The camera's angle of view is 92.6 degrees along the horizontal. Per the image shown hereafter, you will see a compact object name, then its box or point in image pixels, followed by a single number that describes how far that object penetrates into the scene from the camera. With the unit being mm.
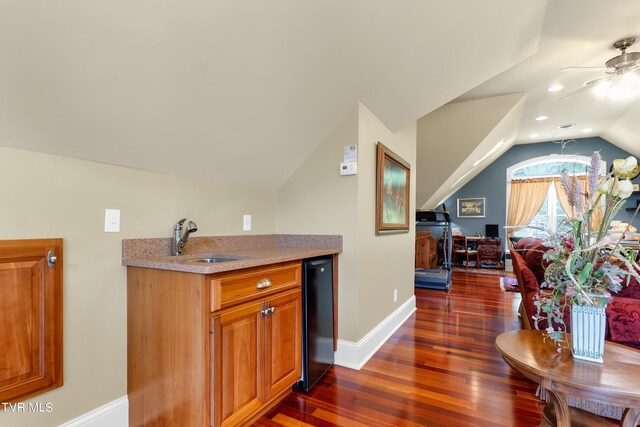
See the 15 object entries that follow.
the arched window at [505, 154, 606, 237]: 7268
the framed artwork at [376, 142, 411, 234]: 2654
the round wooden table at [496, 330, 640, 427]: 1075
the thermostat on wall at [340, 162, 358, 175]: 2282
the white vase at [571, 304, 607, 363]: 1248
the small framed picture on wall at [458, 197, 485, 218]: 7938
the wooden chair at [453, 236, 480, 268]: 7223
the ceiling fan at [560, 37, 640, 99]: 3016
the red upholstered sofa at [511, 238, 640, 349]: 2053
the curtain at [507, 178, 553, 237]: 7328
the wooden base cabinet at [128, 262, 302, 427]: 1342
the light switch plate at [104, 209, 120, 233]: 1541
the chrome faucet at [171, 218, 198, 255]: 1792
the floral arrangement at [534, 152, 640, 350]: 1226
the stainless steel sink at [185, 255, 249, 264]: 1902
